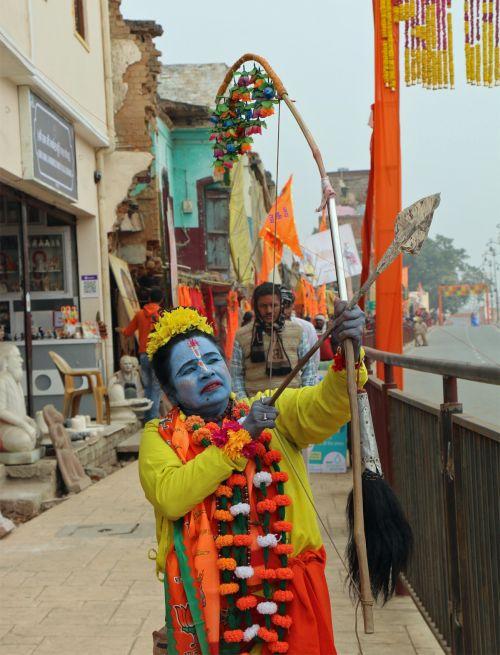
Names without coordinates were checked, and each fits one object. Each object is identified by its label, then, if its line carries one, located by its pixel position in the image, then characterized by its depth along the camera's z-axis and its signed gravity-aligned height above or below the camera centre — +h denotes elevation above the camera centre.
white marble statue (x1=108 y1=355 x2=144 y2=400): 13.19 -1.19
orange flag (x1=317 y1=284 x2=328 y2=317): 33.72 -0.40
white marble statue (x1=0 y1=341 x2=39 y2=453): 8.16 -1.00
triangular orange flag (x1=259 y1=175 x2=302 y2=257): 16.17 +1.29
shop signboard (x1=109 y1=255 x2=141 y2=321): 14.55 +0.23
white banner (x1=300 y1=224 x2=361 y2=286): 15.80 +0.74
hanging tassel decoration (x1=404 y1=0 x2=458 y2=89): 6.34 +1.79
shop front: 11.88 +0.10
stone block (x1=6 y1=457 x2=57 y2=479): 8.28 -1.58
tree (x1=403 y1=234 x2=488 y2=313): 104.81 +2.04
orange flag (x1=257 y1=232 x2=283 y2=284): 15.23 +0.71
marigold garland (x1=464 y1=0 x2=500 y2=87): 6.18 +1.72
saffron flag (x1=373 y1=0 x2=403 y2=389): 6.73 +0.75
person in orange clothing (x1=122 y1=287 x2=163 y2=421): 11.34 -0.46
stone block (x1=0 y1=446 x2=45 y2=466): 8.20 -1.44
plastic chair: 10.66 -1.12
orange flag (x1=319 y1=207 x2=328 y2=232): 19.79 +1.49
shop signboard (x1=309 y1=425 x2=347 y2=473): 9.06 -1.70
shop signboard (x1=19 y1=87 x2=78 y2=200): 9.58 +1.84
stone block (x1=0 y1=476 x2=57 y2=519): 7.72 -1.72
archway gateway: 79.25 -0.43
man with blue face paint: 2.50 -0.67
